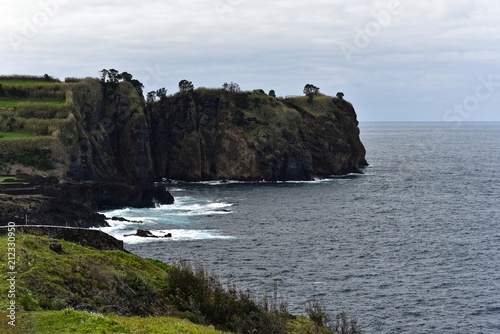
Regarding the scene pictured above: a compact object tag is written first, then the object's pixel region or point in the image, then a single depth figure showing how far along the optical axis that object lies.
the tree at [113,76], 164.25
